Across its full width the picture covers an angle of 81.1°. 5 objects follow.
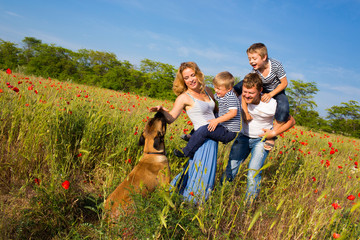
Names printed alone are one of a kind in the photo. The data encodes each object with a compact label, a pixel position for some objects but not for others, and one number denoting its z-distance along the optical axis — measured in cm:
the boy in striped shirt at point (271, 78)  330
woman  297
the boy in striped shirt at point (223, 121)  298
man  320
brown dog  258
